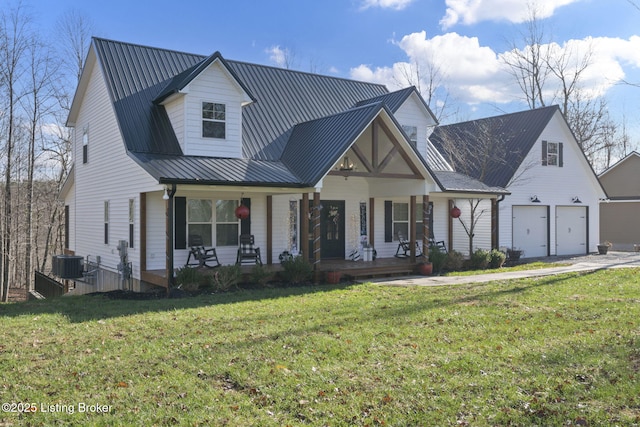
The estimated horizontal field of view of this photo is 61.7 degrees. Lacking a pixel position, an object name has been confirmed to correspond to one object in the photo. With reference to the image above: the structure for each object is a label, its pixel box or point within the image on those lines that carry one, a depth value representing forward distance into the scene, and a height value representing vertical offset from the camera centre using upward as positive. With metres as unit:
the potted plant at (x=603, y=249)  22.67 -1.16
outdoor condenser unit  16.11 -1.39
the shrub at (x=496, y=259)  17.25 -1.21
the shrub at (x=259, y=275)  12.75 -1.29
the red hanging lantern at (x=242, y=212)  13.67 +0.23
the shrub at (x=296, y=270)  13.12 -1.20
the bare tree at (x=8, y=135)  21.79 +3.72
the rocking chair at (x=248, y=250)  14.42 -0.79
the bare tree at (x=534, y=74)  33.75 +9.40
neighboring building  28.27 +0.89
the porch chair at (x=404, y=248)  17.35 -0.88
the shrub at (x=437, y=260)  15.72 -1.13
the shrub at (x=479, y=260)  16.86 -1.22
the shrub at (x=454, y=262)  16.28 -1.23
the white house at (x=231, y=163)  13.44 +1.56
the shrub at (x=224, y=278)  12.17 -1.30
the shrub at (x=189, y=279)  11.84 -1.29
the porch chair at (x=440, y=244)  18.44 -0.79
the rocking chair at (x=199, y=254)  13.60 -0.85
